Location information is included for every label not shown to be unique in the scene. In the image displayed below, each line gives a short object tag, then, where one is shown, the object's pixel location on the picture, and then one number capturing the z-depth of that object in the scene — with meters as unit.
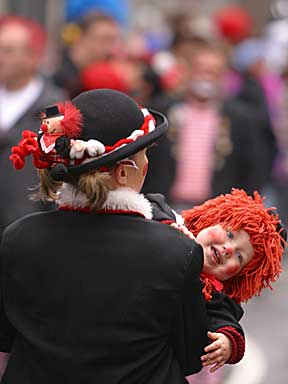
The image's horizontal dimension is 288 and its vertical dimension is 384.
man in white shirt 14.05
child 7.79
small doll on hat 7.32
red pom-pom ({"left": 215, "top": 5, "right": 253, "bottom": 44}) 27.56
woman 7.35
